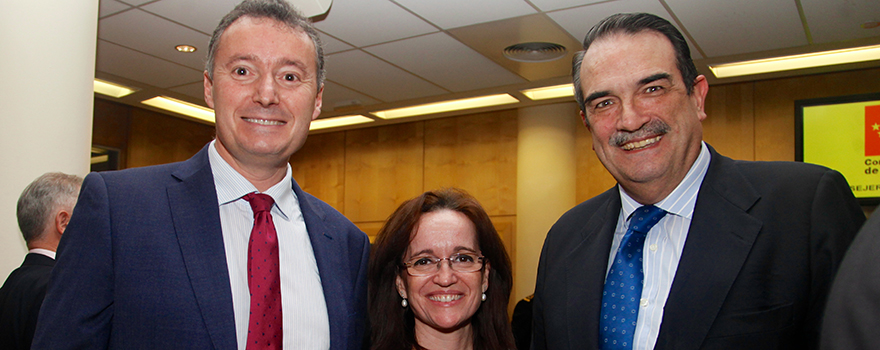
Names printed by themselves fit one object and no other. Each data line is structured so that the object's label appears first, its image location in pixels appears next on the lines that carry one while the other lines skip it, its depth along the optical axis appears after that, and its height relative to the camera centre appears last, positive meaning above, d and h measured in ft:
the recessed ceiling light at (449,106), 23.08 +3.25
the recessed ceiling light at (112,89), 21.86 +3.32
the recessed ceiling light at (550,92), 21.35 +3.48
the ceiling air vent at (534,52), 17.33 +3.89
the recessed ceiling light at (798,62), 17.72 +3.93
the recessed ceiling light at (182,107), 23.90 +3.07
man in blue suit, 4.56 -0.41
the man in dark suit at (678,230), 4.59 -0.25
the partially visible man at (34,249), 7.73 -0.85
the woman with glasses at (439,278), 6.93 -0.95
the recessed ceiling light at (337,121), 26.27 +2.85
